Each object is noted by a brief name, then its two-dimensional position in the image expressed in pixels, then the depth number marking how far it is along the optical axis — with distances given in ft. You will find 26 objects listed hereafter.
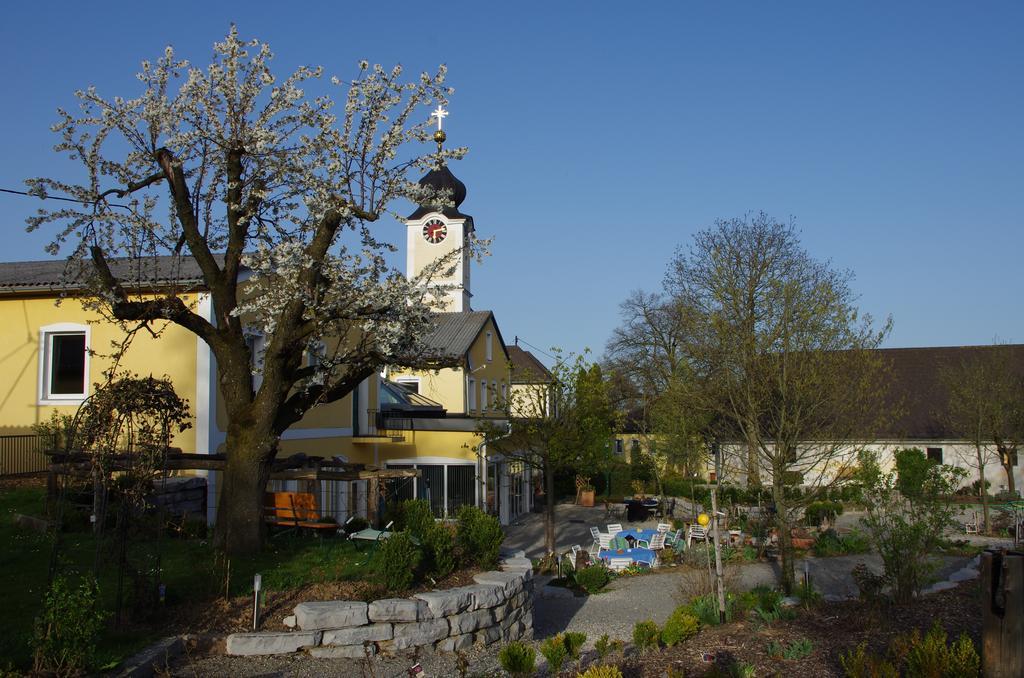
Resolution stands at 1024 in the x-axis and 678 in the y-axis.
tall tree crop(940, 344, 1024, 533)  80.74
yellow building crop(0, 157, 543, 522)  50.11
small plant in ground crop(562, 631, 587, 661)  24.58
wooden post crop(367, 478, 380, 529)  45.85
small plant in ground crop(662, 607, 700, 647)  26.96
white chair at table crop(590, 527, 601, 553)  64.13
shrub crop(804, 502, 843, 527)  75.31
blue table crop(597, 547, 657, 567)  58.64
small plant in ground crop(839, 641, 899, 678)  19.60
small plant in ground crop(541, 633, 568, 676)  23.04
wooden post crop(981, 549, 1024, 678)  19.67
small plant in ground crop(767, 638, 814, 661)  23.97
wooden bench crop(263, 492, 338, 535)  41.50
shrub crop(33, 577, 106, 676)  19.63
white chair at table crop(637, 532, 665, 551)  62.28
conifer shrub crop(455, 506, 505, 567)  34.78
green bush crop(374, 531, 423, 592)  29.25
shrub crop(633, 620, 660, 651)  26.53
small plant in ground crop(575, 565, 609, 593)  48.65
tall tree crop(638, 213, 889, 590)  43.45
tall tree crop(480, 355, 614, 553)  63.82
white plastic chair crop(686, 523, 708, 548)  61.94
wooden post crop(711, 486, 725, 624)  31.55
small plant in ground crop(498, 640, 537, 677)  22.33
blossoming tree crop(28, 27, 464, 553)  31.81
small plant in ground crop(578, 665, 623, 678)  19.66
